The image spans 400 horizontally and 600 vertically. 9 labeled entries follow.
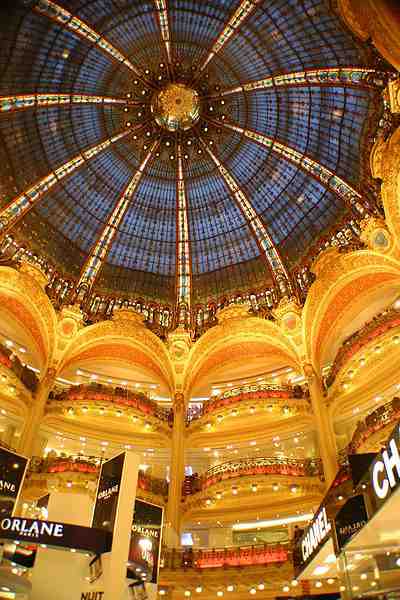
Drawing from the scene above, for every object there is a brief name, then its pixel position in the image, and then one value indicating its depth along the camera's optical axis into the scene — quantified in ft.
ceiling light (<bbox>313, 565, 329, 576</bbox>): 47.52
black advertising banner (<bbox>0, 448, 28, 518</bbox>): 57.26
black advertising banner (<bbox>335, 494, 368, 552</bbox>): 28.09
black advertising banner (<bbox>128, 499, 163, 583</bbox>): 57.98
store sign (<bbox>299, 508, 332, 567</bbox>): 38.93
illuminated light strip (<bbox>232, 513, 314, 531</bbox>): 106.63
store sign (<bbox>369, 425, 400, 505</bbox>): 22.86
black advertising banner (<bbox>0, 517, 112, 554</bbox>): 51.29
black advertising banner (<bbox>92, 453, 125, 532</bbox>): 55.83
